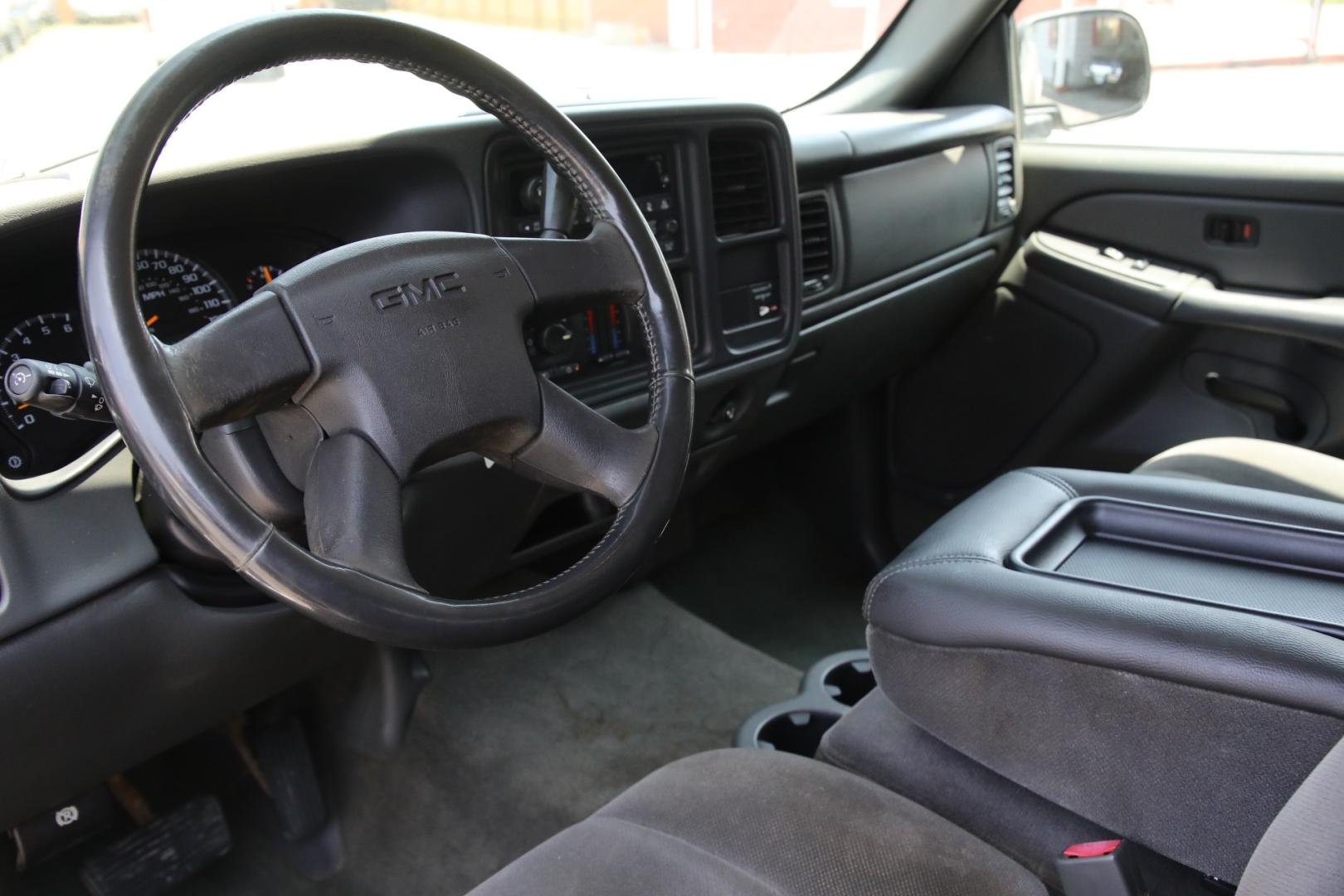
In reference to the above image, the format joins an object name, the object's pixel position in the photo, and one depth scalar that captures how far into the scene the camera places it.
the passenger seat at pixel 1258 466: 1.48
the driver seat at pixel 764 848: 0.95
